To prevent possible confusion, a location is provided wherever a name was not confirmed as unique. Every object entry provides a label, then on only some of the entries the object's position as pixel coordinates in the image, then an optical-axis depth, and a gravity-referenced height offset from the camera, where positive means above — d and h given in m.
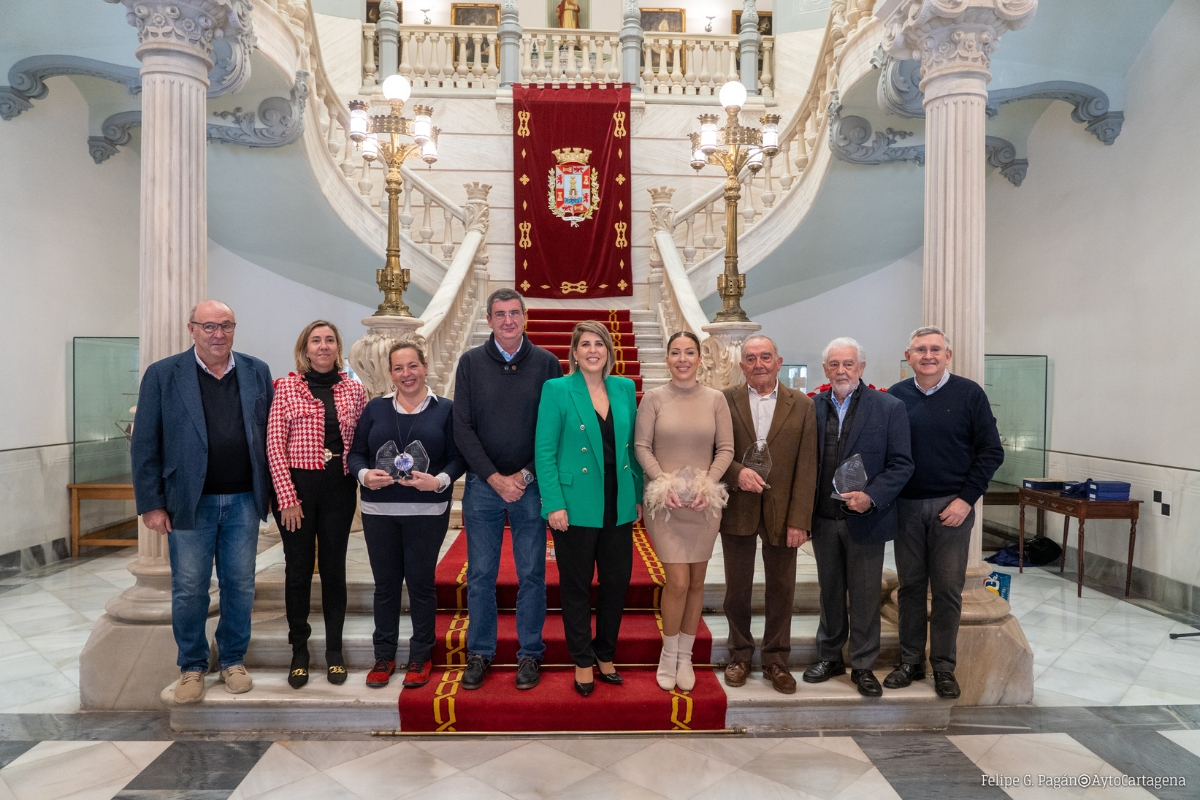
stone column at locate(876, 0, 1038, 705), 3.73 +1.15
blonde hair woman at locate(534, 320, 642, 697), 3.14 -0.35
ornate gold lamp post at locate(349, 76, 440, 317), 5.27 +1.75
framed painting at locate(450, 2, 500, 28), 11.64 +5.65
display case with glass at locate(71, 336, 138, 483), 6.66 -0.13
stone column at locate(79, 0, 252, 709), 3.54 +0.63
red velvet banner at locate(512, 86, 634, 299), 9.93 +2.59
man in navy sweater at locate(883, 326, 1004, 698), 3.35 -0.38
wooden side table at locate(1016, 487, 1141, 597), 5.44 -0.79
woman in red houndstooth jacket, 3.21 -0.32
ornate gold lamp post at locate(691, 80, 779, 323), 5.55 +1.85
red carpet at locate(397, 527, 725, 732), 3.26 -1.28
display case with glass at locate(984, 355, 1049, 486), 6.84 -0.11
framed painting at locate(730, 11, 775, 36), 11.45 +5.44
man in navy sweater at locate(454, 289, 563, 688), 3.22 -0.22
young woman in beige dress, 3.14 -0.26
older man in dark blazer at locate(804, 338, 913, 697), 3.27 -0.47
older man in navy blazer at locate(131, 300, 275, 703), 3.12 -0.34
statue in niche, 11.70 +5.71
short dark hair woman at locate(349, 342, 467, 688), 3.24 -0.43
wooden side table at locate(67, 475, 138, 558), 6.40 -0.87
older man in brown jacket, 3.31 -0.40
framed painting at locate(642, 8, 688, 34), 11.82 +5.68
